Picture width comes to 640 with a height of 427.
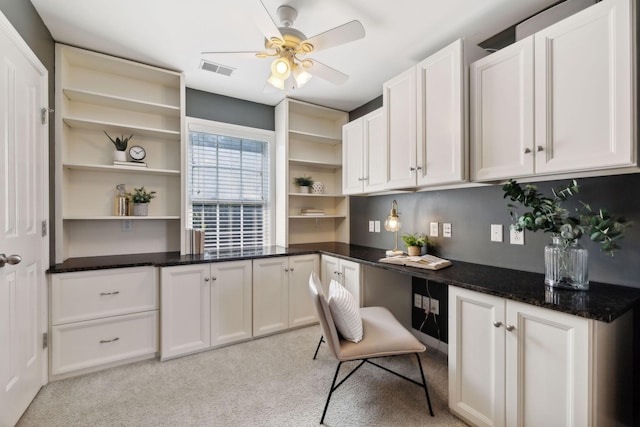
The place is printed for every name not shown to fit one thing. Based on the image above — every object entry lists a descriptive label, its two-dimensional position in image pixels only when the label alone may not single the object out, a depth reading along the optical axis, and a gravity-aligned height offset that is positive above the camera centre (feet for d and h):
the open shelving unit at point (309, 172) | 11.09 +1.69
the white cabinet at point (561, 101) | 4.30 +1.92
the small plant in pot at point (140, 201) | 8.73 +0.34
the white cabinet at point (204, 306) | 7.87 -2.65
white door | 5.02 -0.18
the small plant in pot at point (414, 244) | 8.42 -0.90
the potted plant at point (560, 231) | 4.68 -0.29
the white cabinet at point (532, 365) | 4.00 -2.35
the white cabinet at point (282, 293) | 9.19 -2.62
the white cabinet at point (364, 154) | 9.03 +1.94
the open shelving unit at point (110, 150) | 7.86 +1.87
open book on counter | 6.83 -1.19
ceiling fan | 5.45 +3.40
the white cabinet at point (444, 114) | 6.27 +2.23
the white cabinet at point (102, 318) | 6.94 -2.65
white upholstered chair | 5.40 -2.51
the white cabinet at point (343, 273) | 8.32 -1.88
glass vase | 4.81 -0.87
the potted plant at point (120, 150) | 8.54 +1.84
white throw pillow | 5.64 -2.02
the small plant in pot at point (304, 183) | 11.50 +1.16
